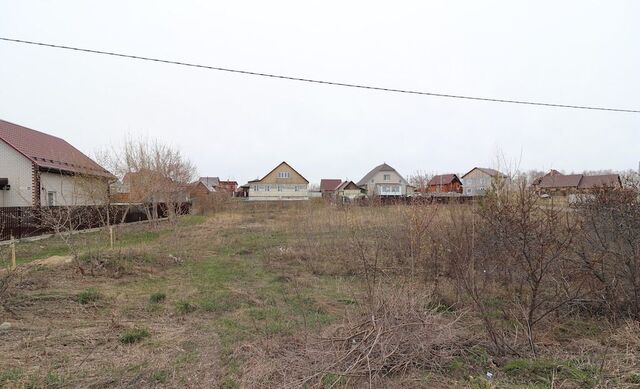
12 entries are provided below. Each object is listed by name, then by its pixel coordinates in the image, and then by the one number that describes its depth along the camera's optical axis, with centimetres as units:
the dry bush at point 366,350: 357
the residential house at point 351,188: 6702
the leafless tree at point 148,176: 2319
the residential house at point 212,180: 8501
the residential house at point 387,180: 6456
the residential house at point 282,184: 5922
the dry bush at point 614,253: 515
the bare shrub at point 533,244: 442
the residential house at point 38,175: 1997
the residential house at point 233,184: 7928
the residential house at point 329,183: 7875
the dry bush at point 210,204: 3338
